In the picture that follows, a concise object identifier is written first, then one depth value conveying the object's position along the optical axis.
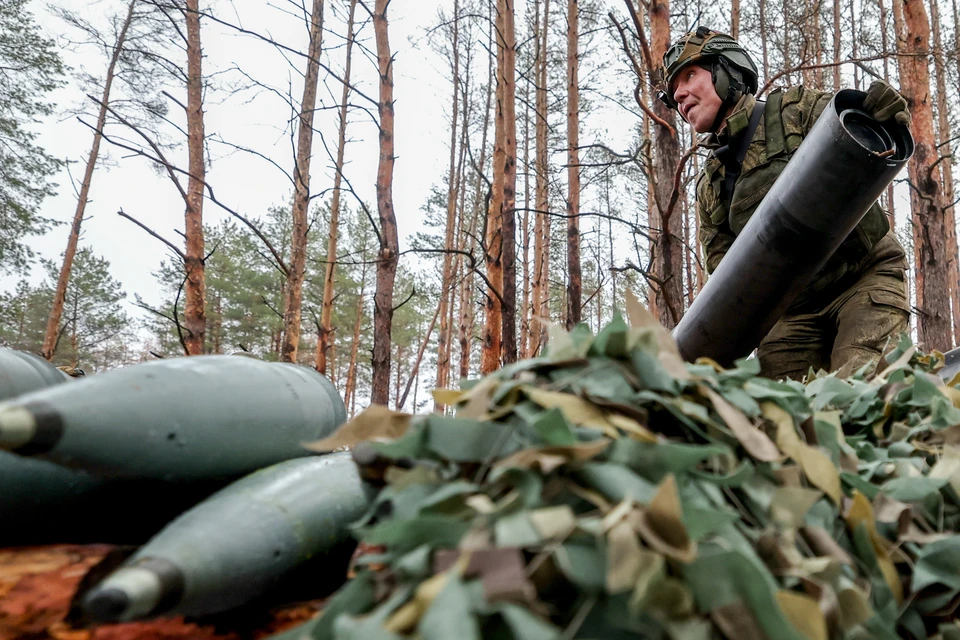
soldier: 2.37
